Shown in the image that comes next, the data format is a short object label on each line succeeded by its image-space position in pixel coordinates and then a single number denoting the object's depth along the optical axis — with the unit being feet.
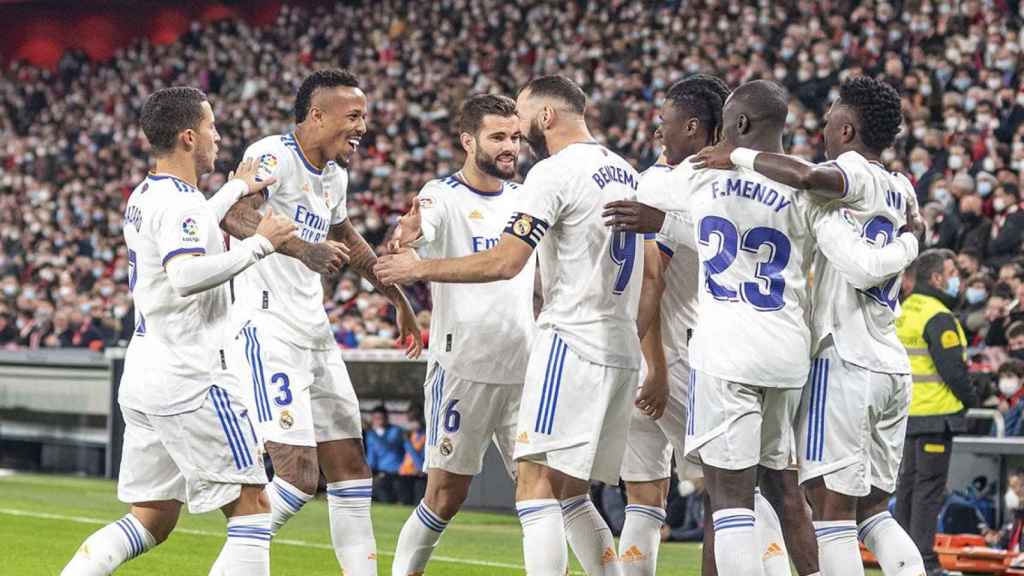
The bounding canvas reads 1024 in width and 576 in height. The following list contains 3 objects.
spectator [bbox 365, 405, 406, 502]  50.55
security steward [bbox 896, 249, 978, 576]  32.30
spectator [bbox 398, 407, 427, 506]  49.44
